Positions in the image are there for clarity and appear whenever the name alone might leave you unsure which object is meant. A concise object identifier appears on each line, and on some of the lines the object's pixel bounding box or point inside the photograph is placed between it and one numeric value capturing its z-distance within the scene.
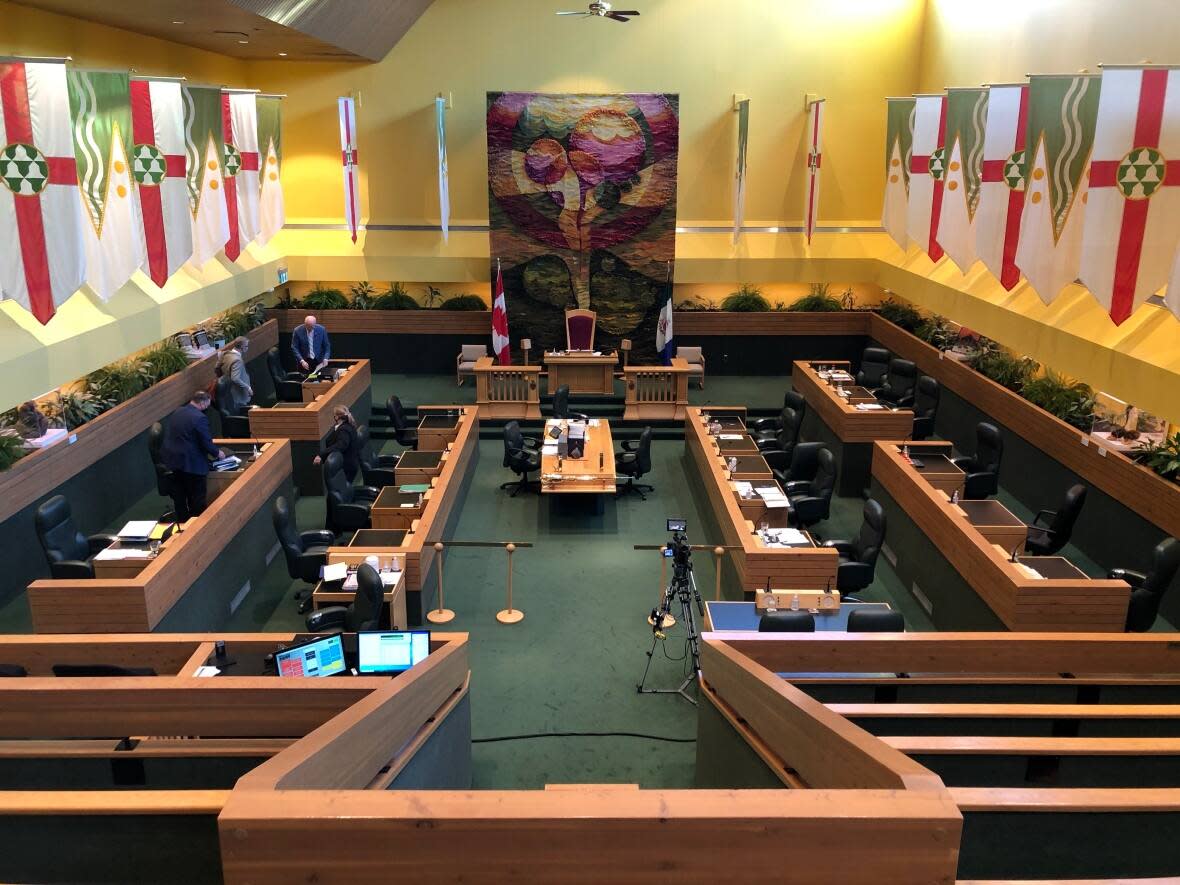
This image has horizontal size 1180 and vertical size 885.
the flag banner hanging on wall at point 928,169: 11.88
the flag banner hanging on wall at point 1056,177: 8.02
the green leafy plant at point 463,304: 16.06
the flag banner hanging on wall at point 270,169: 12.71
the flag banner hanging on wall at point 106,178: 7.61
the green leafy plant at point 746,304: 16.14
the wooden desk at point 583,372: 14.05
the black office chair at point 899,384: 12.65
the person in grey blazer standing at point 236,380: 11.49
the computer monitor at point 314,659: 4.88
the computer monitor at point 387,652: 4.95
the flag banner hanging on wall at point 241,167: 11.33
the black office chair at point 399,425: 11.65
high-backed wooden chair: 15.27
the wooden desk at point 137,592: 6.44
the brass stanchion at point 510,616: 7.99
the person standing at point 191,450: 8.30
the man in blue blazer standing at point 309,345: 12.83
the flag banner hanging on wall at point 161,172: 8.82
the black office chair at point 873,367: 13.81
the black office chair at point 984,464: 9.42
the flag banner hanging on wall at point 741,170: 14.66
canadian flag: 14.64
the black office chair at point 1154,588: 6.79
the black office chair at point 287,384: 12.20
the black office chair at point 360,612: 6.46
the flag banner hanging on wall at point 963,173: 10.38
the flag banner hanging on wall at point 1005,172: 9.73
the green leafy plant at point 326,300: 15.96
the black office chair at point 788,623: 5.86
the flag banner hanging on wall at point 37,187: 6.79
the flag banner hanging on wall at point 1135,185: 7.03
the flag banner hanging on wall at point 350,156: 14.06
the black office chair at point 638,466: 10.77
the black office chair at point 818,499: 9.12
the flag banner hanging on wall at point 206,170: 10.05
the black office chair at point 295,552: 7.75
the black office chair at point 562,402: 12.45
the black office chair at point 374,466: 9.98
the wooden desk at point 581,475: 10.04
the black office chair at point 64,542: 7.26
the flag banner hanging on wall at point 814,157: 14.78
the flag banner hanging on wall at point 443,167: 14.37
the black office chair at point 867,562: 7.79
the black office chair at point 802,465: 10.05
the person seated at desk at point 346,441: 9.71
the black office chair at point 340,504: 8.78
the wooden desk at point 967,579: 6.66
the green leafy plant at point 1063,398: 9.84
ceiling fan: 11.07
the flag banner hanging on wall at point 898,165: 13.03
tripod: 6.91
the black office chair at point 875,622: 5.80
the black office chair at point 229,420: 11.14
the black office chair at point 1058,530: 8.04
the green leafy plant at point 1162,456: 8.05
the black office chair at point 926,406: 11.54
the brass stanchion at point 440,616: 8.02
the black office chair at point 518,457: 10.91
